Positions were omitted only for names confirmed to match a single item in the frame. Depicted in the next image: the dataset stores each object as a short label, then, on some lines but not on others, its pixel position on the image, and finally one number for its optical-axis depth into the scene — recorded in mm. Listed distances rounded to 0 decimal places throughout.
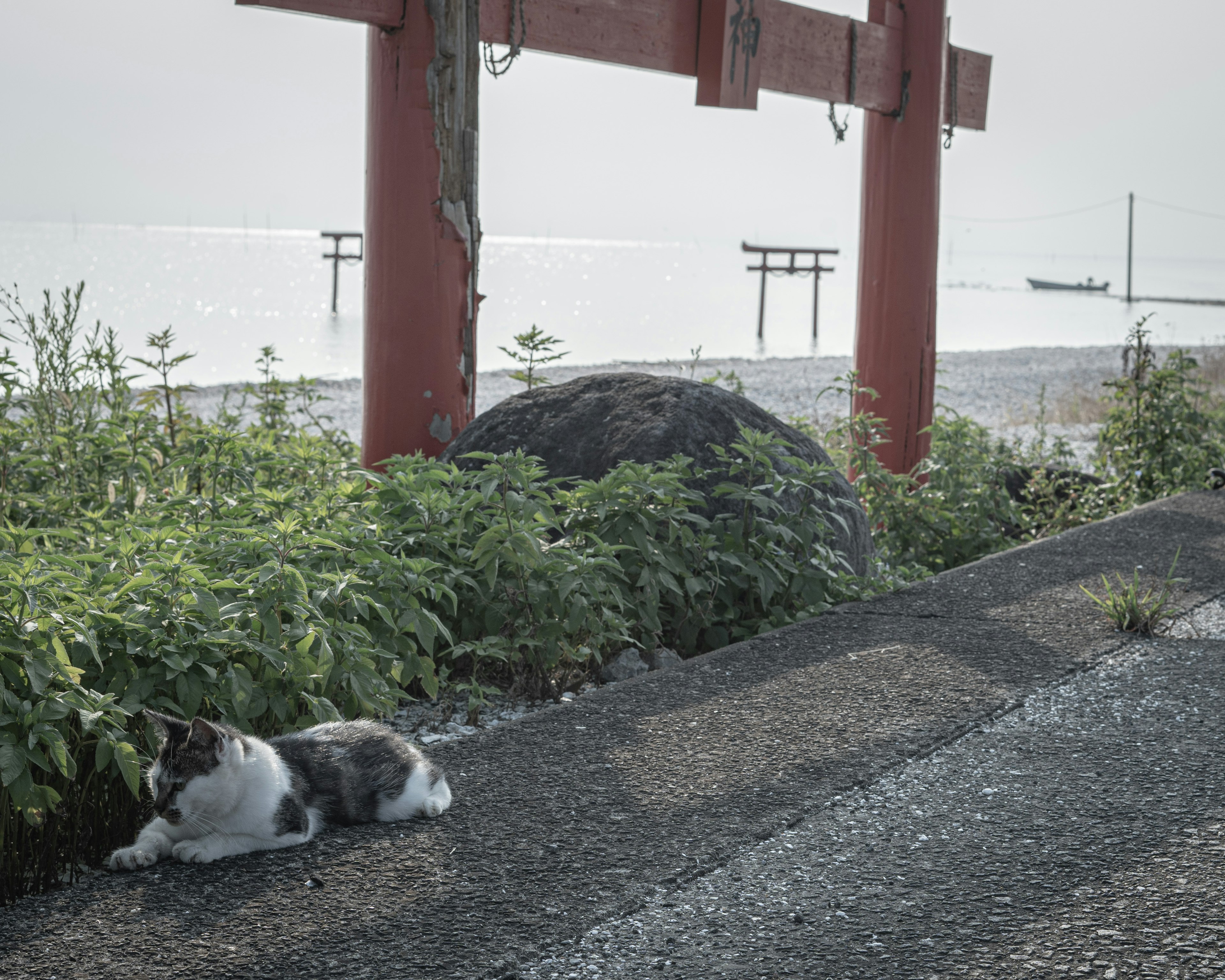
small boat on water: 85312
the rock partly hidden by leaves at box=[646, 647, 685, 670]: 3906
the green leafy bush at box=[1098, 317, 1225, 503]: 6918
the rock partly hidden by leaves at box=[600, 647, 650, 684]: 3834
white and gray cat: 2320
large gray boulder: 4773
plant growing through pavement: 4066
